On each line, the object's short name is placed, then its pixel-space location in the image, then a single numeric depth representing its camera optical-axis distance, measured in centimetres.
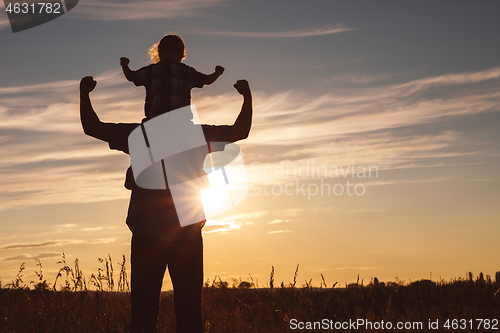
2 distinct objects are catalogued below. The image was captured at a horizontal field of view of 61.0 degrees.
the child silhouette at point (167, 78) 303
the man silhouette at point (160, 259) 293
